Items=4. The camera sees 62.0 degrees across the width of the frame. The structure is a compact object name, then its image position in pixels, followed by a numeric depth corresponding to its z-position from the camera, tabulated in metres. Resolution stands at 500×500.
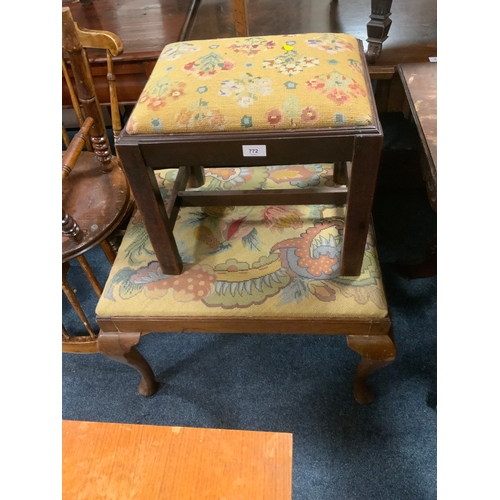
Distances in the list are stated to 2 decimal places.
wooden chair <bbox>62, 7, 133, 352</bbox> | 0.87
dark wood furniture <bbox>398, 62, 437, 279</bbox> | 0.86
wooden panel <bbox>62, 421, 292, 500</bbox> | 0.59
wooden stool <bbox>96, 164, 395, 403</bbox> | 0.78
